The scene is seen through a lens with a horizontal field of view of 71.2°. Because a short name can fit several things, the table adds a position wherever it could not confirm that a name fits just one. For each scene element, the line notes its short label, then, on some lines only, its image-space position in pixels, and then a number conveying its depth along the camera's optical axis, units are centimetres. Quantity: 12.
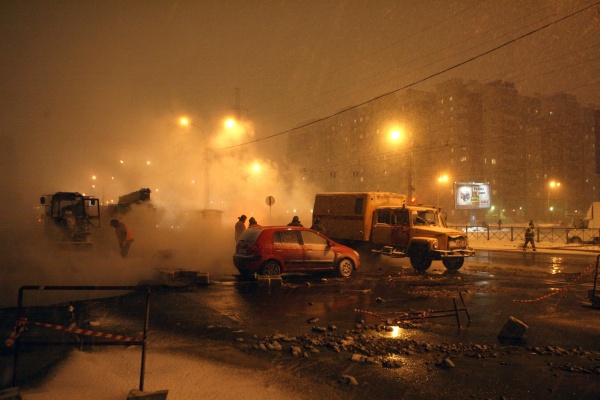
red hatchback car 1159
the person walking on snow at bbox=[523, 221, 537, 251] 2377
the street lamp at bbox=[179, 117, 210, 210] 3264
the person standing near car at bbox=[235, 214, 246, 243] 1644
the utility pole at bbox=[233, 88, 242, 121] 4553
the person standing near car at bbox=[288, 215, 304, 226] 1707
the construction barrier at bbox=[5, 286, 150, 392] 408
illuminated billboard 5238
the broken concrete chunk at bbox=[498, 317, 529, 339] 654
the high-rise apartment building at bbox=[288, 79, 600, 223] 8362
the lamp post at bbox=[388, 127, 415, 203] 2561
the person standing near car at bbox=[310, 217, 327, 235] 1803
